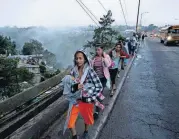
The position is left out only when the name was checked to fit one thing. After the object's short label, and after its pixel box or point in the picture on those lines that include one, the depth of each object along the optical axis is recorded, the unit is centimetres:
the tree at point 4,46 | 3978
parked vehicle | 3034
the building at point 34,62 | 3312
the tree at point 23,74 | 2492
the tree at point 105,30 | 5320
